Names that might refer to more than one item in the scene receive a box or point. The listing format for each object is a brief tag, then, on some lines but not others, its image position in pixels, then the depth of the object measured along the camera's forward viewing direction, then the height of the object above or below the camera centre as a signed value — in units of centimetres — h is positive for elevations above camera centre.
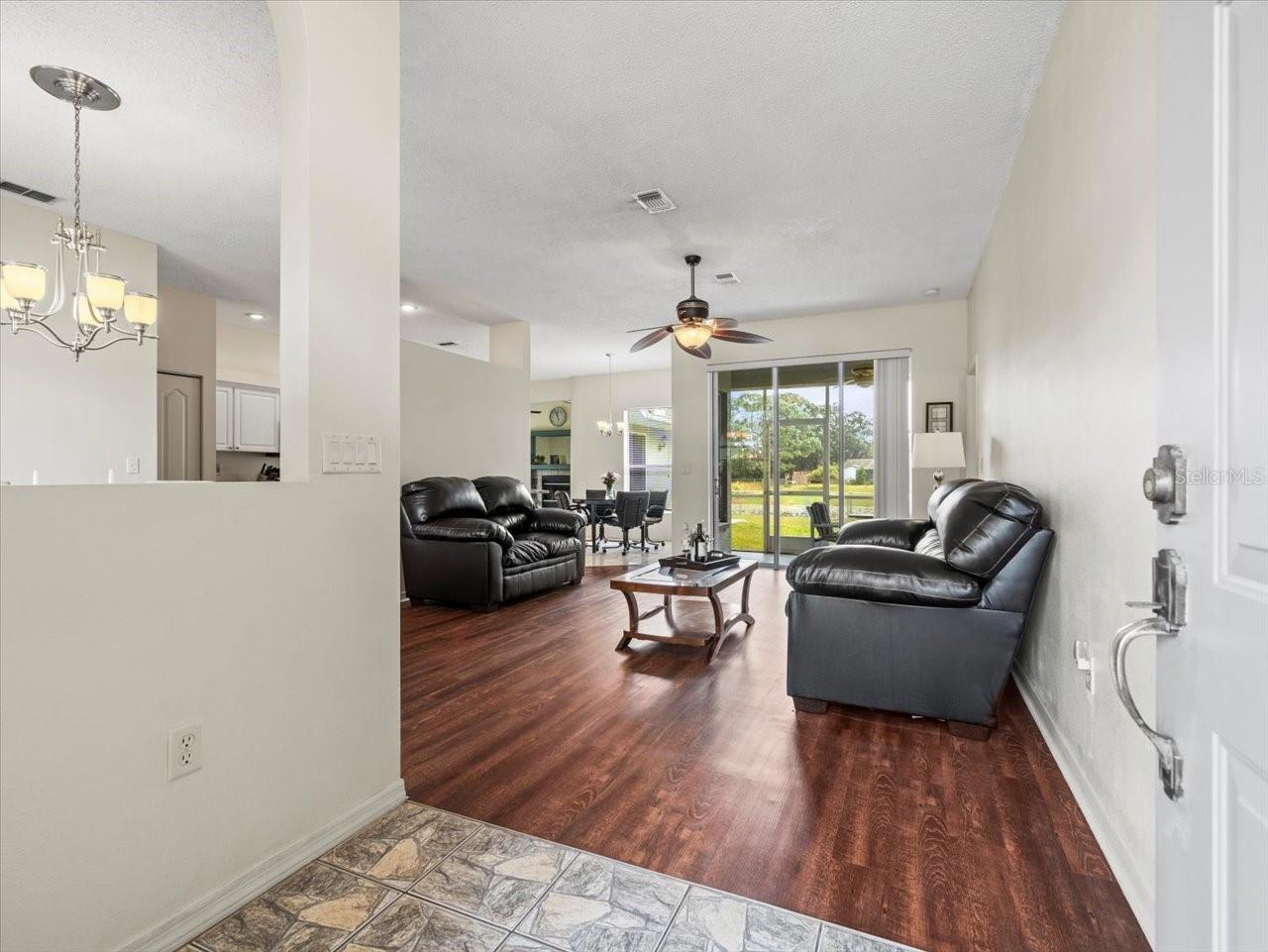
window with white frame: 1125 +40
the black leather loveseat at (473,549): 493 -66
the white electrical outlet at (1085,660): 192 -61
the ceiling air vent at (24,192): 396 +188
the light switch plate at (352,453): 183 +6
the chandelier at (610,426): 1091 +84
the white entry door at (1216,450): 62 +2
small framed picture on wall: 657 +59
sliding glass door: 709 +24
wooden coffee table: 370 -101
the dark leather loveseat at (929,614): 241 -60
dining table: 912 -59
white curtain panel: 687 +37
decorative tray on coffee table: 427 -66
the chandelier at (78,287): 286 +96
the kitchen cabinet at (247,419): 671 +62
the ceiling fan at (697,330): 489 +118
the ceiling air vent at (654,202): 400 +183
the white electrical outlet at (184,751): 144 -68
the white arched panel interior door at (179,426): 592 +46
